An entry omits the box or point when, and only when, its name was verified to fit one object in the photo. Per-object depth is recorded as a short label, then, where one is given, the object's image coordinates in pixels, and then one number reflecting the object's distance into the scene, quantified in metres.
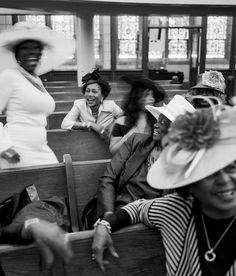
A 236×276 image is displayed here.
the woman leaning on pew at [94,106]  3.37
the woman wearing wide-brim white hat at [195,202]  0.98
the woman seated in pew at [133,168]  1.85
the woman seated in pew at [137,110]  2.51
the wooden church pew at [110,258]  1.19
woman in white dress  2.05
